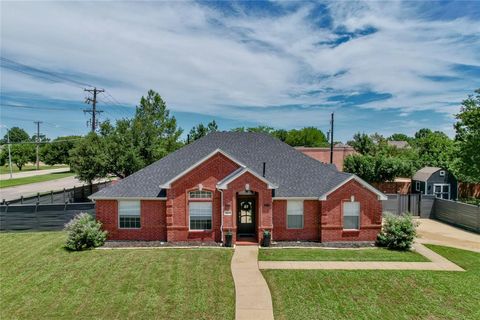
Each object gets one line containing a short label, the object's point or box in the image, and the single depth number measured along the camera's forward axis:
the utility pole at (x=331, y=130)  37.19
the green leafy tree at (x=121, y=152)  32.81
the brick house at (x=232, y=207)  19.58
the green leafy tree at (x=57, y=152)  90.50
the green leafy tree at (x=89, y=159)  32.67
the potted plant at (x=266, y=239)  19.27
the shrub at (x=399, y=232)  18.75
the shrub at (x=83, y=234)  18.32
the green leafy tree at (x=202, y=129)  63.97
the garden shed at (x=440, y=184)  32.97
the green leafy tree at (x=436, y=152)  41.81
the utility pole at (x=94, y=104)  45.34
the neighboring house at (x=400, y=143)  102.62
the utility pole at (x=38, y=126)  98.81
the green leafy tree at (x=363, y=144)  45.58
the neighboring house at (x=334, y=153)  49.38
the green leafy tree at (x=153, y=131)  34.97
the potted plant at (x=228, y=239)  19.11
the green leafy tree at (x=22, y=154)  90.38
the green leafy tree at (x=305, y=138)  94.94
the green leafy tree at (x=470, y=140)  32.12
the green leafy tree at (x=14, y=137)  192.80
